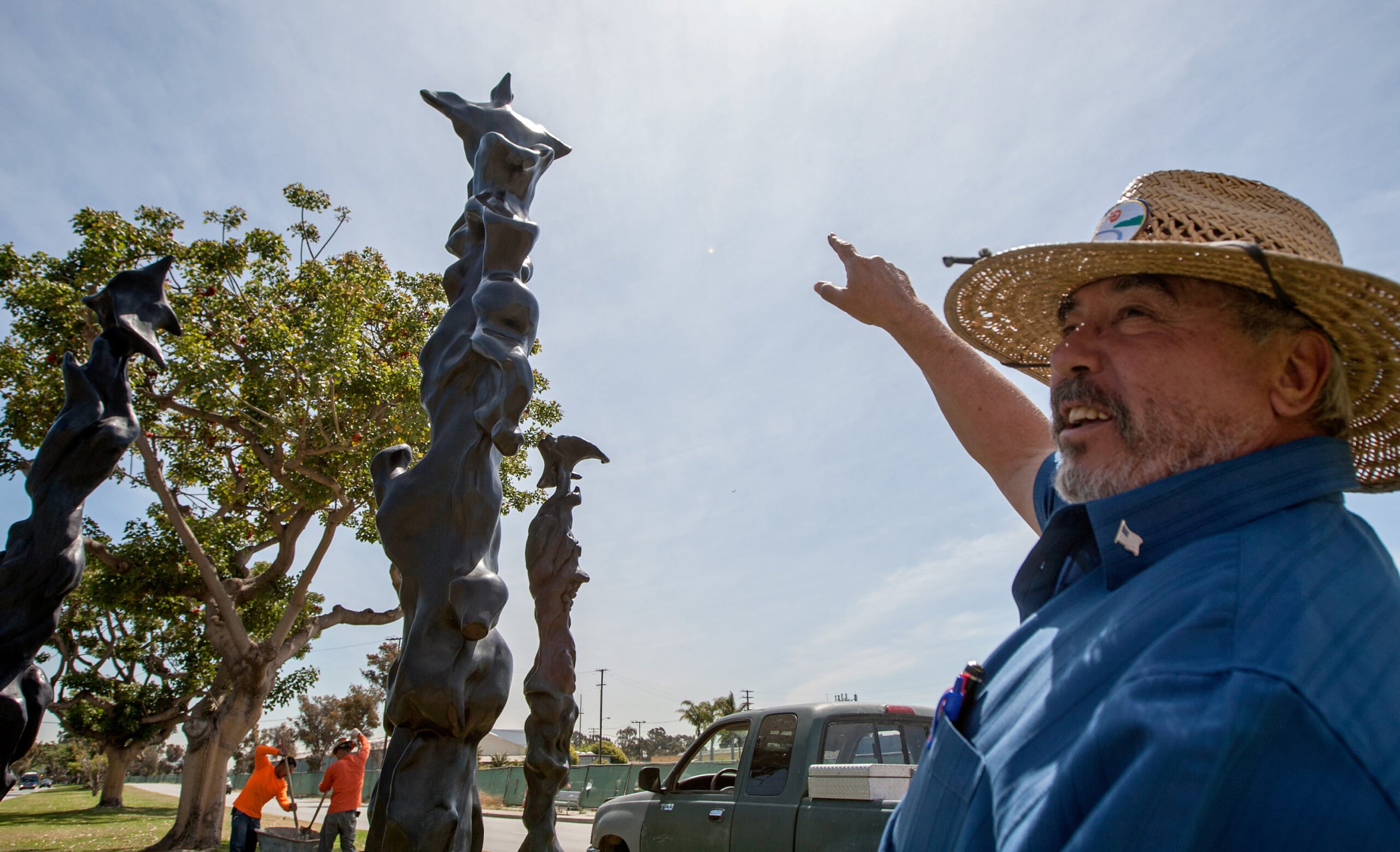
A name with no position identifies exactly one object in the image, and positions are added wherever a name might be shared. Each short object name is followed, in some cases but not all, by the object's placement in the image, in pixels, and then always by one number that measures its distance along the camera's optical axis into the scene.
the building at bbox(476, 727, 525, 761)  78.78
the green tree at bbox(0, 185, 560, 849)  11.95
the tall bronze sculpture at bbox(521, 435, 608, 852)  6.50
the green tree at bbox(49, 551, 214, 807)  19.73
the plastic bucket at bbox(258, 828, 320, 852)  5.69
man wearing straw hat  0.76
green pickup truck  4.86
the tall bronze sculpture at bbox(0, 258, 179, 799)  4.51
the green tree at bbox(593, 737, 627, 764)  40.94
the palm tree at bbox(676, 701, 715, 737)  52.31
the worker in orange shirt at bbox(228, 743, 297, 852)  8.90
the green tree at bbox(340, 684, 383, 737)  50.16
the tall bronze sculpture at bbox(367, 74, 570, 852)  3.39
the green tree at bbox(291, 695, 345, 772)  55.69
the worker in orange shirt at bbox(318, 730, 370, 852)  8.77
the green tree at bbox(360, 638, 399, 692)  44.47
